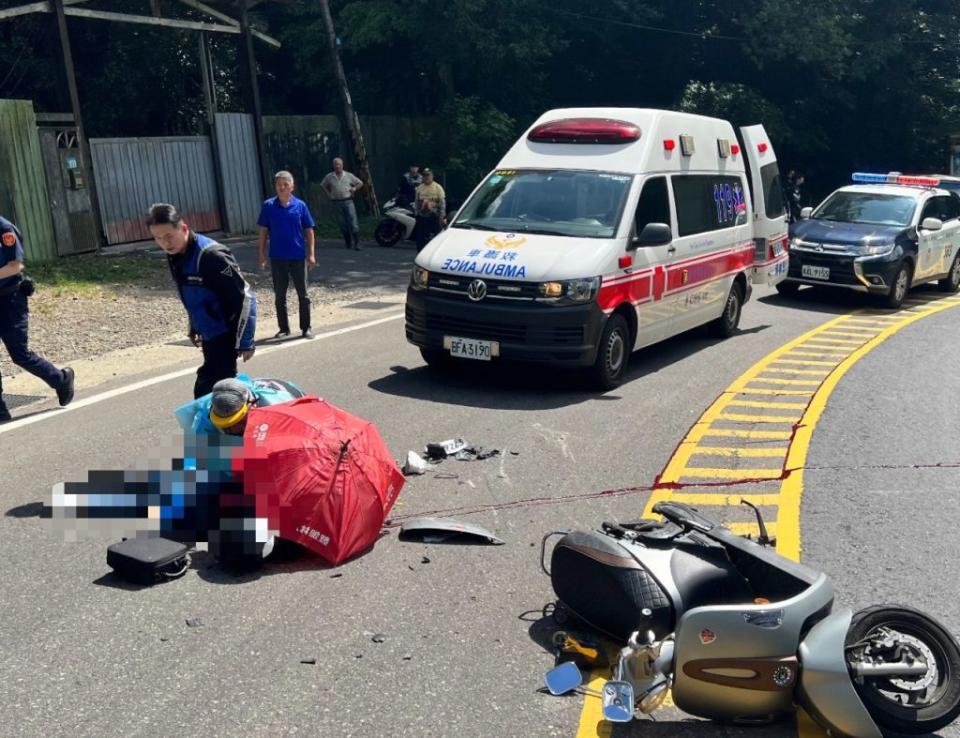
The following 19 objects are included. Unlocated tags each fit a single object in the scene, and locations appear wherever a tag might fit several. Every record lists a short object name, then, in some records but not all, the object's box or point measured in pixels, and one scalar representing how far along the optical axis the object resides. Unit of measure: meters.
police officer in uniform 8.45
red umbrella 5.44
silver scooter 3.97
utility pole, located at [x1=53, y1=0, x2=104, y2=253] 17.83
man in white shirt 20.69
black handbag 5.37
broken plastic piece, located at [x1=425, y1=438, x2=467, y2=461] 7.67
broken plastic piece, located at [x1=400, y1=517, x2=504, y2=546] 6.05
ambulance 9.48
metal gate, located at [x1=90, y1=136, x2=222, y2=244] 19.23
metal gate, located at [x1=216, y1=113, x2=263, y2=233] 22.16
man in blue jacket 6.67
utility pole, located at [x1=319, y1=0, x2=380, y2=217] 24.02
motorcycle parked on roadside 21.94
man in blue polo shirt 12.01
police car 15.73
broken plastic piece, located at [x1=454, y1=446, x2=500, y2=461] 7.69
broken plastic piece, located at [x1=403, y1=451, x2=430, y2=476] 7.30
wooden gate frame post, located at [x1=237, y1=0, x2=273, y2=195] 22.33
